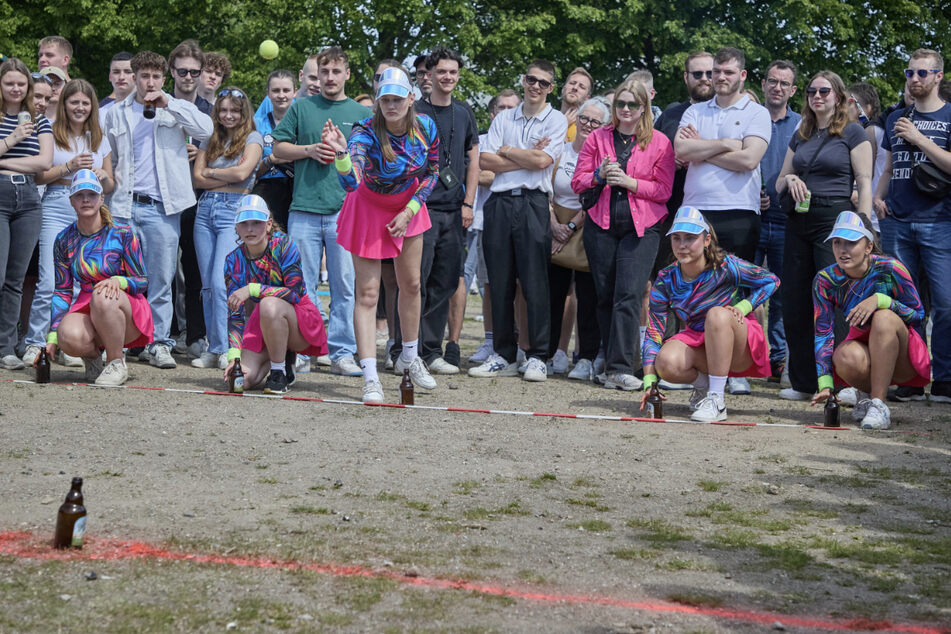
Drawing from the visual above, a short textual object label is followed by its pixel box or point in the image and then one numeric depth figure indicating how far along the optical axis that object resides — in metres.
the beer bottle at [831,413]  15.44
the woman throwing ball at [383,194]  16.17
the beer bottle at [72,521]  8.59
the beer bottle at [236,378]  16.53
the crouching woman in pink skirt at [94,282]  17.14
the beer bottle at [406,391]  15.95
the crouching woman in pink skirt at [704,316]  15.98
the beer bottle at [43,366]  16.73
